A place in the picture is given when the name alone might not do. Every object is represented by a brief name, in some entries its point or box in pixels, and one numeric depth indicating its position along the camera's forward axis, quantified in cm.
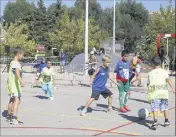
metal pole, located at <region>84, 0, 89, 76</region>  2433
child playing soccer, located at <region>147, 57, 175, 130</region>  882
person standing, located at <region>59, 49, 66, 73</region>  2567
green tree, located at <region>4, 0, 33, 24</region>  7808
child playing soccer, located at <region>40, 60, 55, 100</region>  1349
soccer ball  973
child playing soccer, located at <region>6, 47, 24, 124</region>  920
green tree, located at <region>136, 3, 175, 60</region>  4128
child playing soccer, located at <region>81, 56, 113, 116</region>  1046
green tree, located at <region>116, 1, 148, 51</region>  6662
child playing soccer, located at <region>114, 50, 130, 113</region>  1097
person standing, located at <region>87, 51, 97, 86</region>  1983
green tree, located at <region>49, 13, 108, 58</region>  4231
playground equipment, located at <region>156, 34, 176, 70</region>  2339
